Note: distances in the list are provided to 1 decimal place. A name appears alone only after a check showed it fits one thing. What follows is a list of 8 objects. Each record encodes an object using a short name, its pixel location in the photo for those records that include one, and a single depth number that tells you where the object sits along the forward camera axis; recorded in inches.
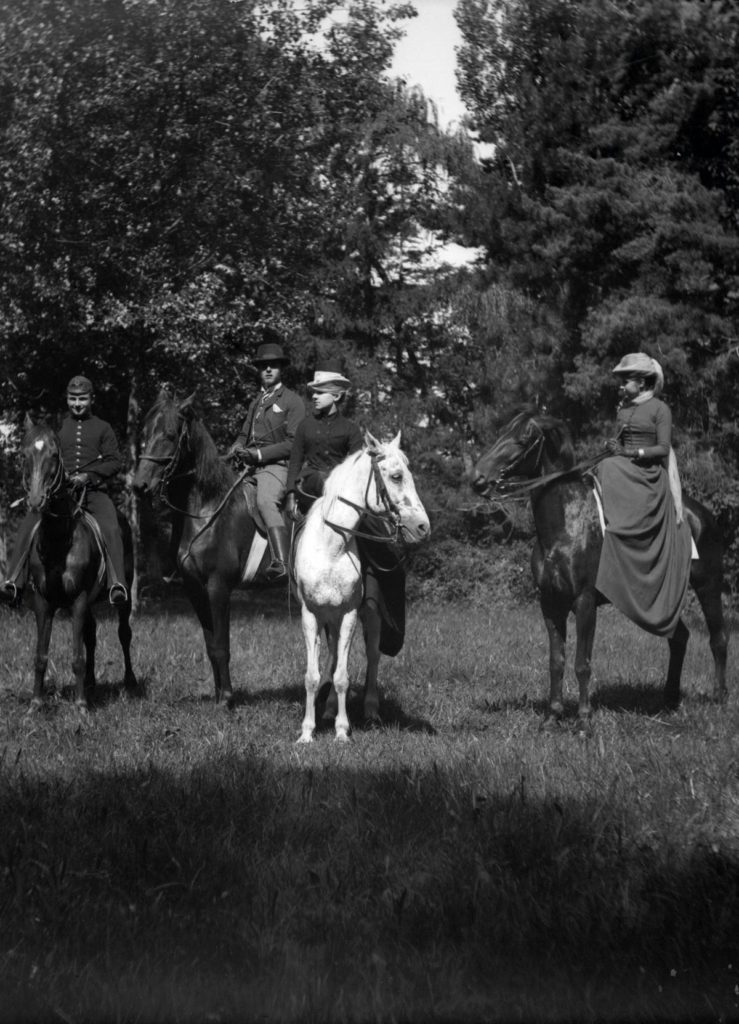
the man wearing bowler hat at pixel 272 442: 488.1
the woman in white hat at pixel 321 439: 438.9
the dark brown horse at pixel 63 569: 462.0
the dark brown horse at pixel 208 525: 478.6
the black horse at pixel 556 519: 441.4
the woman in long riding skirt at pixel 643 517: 437.4
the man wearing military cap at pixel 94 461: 483.5
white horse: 396.2
